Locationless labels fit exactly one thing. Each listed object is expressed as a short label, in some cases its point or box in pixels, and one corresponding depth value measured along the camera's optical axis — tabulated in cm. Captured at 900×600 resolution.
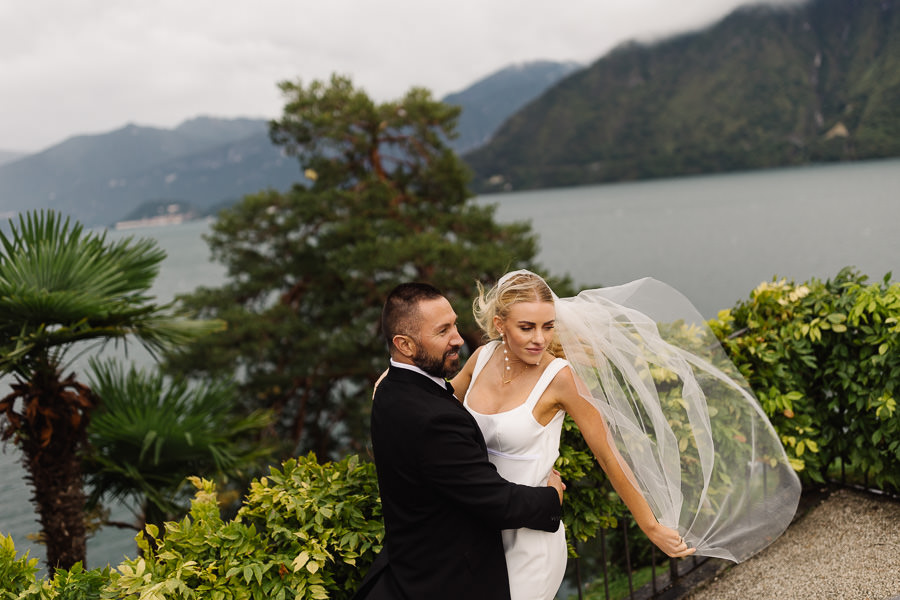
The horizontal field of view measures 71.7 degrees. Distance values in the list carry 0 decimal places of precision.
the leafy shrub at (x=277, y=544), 242
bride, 239
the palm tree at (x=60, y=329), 460
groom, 201
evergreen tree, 1552
